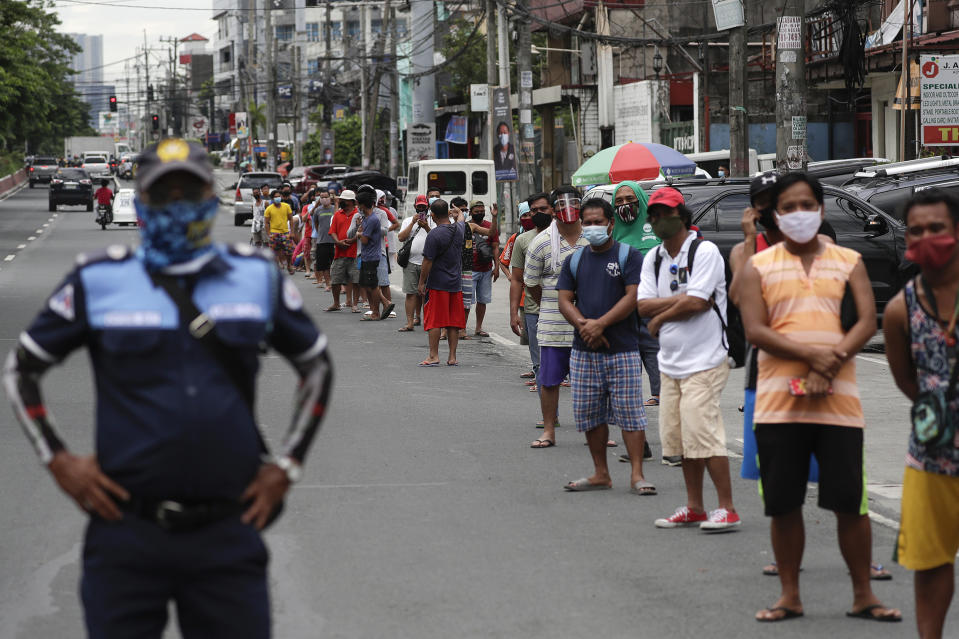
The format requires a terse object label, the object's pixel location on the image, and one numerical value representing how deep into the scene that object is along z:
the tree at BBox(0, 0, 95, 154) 48.81
